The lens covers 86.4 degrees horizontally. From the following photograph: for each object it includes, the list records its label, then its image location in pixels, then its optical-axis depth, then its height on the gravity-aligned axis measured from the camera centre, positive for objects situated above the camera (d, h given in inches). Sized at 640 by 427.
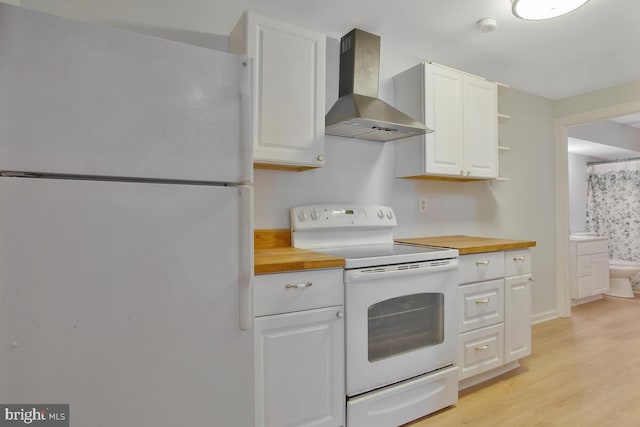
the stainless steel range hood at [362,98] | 76.5 +27.8
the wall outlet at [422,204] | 105.3 +3.8
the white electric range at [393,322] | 64.4 -22.0
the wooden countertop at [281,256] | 57.1 -7.5
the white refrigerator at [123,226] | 37.1 -1.2
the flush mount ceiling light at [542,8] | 69.7 +44.0
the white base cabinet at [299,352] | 56.4 -23.5
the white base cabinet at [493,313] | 83.0 -25.1
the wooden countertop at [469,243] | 83.6 -7.2
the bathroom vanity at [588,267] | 160.2 -24.8
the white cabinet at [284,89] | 69.2 +27.1
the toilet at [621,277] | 173.3 -31.6
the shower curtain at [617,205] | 188.9 +6.2
